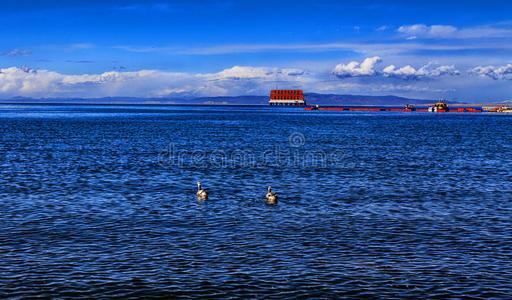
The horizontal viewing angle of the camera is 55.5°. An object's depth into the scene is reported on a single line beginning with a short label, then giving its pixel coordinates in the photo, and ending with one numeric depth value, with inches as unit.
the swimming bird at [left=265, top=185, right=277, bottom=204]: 1257.2
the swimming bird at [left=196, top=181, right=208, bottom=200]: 1294.3
